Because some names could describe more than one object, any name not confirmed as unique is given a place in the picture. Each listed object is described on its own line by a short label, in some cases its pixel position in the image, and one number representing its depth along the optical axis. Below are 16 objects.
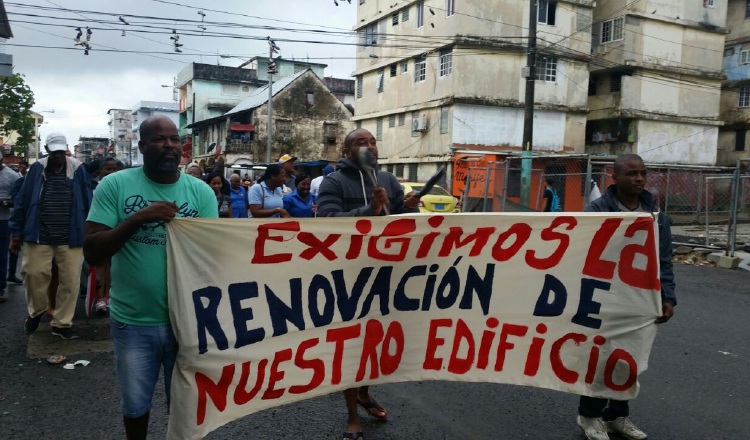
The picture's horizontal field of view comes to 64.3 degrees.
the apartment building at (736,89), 35.50
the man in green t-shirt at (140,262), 2.68
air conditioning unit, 30.36
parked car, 16.56
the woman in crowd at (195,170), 8.80
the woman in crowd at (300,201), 7.37
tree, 27.47
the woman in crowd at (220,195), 7.96
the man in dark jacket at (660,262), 3.68
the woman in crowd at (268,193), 7.57
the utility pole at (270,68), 30.60
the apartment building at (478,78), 28.86
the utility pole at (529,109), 19.11
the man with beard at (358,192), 3.70
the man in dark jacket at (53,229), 5.71
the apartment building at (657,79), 32.16
